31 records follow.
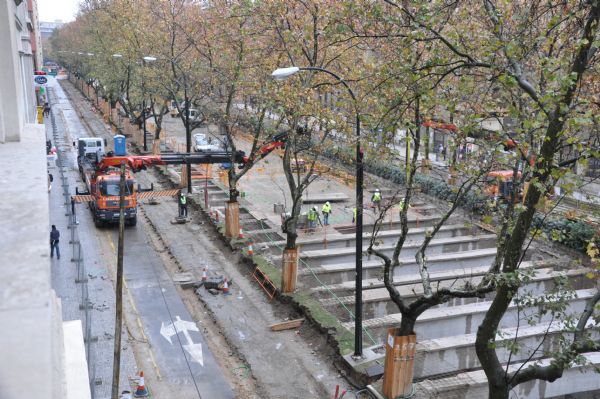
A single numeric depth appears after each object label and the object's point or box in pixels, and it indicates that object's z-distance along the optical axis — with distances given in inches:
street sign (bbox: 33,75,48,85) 1660.9
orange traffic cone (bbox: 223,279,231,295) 816.2
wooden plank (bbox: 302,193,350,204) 1321.4
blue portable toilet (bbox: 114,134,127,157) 1691.1
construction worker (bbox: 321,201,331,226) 1087.6
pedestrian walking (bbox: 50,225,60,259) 896.6
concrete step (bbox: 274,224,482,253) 983.6
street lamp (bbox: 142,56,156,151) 1663.4
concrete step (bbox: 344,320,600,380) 597.0
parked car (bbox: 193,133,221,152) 1905.8
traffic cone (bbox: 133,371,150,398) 551.2
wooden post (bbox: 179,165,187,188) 1385.3
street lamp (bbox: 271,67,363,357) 538.0
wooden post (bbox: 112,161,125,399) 470.6
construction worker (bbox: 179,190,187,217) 1130.7
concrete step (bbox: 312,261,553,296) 786.2
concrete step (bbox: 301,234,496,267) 911.7
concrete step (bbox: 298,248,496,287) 842.2
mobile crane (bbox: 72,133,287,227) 1021.8
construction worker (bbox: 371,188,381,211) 1143.9
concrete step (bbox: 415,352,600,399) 539.2
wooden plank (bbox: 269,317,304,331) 708.7
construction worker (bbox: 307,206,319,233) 1049.5
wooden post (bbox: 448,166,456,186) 1259.5
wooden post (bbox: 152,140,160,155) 1703.9
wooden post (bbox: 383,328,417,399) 526.3
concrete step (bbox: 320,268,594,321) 736.3
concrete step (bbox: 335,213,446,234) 1092.5
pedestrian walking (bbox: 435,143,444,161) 1816.6
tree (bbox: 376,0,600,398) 318.0
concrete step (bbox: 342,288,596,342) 670.5
